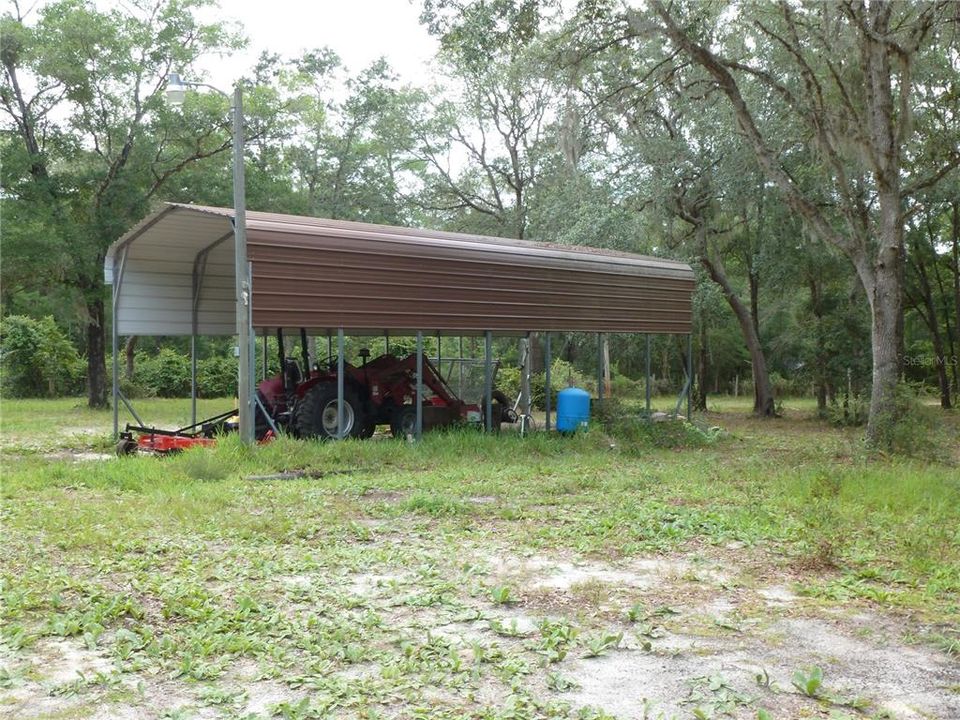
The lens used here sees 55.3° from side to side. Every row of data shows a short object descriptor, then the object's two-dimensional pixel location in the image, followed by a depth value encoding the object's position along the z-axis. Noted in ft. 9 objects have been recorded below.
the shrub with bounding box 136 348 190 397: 102.12
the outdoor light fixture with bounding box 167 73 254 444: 37.99
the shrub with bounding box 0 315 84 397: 97.96
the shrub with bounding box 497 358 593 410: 76.95
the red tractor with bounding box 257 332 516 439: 43.60
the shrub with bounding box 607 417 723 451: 47.62
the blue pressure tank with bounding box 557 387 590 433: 49.88
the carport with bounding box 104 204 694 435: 40.45
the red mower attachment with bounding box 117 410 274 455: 39.70
